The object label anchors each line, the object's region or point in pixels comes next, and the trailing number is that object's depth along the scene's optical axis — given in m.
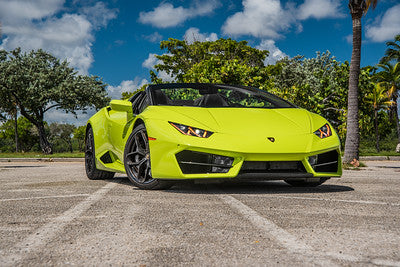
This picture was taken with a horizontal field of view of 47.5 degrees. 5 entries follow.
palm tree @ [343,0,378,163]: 11.95
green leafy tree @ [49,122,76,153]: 78.94
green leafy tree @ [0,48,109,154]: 28.67
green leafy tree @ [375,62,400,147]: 41.38
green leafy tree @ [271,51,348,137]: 17.78
